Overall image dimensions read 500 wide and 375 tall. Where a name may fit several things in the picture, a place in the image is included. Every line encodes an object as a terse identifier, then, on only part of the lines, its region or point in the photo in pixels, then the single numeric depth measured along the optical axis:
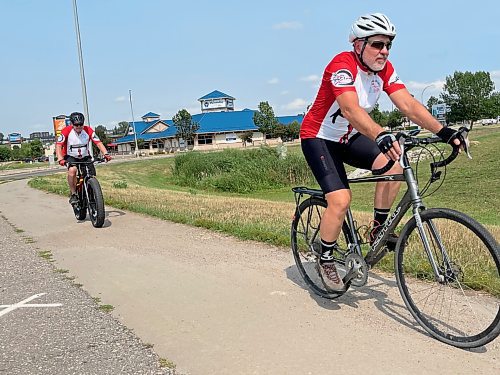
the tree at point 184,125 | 84.69
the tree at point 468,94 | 86.62
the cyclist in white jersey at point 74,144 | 9.12
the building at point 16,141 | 190.88
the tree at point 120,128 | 179.91
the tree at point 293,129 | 90.12
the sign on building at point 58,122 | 41.40
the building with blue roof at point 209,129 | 90.81
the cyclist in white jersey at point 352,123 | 3.68
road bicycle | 3.37
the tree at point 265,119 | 87.38
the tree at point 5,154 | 113.81
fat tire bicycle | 8.43
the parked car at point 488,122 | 112.96
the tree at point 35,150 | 109.88
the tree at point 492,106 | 87.38
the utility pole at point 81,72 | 24.22
